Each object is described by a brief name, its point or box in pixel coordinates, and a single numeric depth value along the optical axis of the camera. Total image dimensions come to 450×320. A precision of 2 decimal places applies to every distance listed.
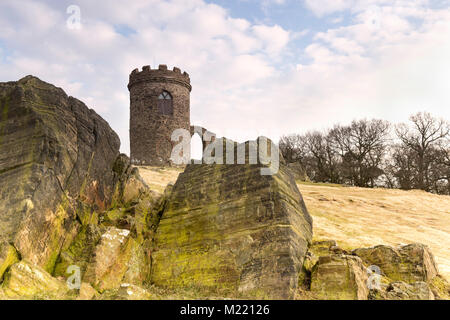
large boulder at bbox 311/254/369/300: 7.52
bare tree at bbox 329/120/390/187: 39.19
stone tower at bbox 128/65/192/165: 40.72
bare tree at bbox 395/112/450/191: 38.78
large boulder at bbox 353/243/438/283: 9.02
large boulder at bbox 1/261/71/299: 6.91
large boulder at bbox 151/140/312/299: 7.88
